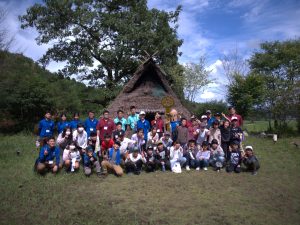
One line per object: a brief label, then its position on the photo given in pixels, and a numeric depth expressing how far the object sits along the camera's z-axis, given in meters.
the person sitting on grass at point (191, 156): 8.73
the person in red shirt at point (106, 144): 8.49
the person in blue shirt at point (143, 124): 9.30
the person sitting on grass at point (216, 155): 8.58
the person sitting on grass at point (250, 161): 8.33
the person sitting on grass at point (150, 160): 8.34
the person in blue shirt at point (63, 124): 8.94
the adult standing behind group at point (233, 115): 9.19
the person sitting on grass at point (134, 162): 8.10
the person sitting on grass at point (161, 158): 8.58
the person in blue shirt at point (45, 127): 8.96
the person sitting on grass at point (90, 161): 7.89
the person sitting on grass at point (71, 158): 7.91
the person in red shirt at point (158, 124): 9.60
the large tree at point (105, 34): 19.00
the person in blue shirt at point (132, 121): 9.66
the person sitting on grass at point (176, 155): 8.48
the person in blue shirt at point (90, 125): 9.09
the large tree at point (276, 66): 20.78
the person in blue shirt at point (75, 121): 9.04
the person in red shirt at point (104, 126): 8.91
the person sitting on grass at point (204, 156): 8.67
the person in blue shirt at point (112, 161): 7.90
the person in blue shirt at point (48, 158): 7.64
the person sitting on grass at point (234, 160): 8.38
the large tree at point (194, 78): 32.16
